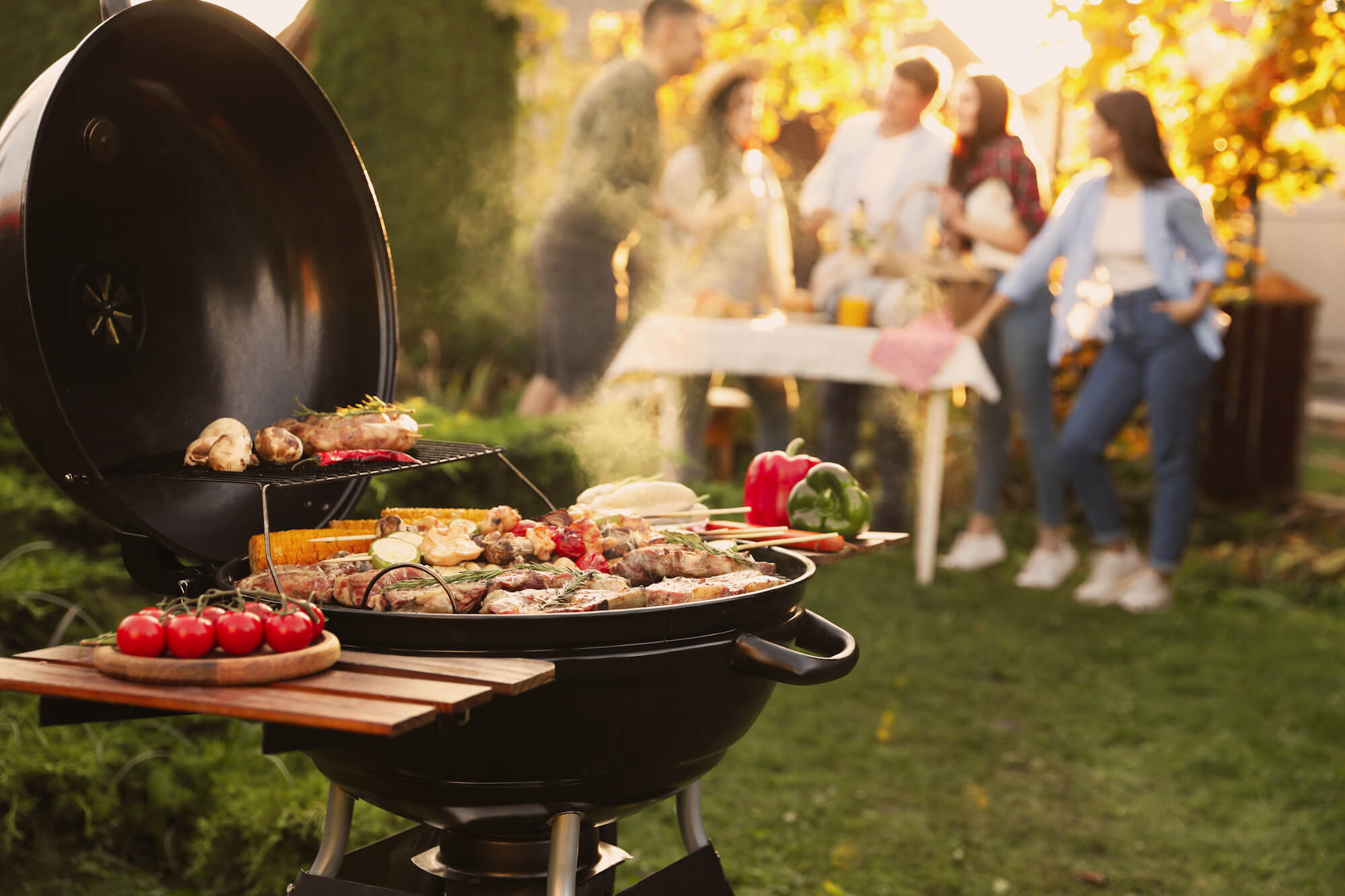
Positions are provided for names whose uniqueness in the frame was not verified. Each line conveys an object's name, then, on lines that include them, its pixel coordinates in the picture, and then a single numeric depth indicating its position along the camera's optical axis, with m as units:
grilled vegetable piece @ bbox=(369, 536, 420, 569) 1.85
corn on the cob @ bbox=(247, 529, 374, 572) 1.89
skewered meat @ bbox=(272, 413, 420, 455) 1.92
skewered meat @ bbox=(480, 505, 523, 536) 2.13
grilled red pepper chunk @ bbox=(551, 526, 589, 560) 2.08
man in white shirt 6.31
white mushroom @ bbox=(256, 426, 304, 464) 1.87
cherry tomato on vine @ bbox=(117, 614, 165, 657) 1.42
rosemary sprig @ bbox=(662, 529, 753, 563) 2.07
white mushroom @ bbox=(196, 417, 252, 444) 1.84
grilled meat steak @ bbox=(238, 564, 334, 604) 1.75
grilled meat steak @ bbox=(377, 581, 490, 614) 1.69
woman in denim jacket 5.84
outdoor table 5.97
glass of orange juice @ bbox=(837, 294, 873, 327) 6.18
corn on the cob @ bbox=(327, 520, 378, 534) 2.07
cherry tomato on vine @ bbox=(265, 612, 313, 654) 1.45
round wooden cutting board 1.40
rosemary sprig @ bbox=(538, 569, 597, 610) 1.71
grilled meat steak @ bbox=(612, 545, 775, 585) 1.97
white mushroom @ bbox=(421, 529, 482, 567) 1.91
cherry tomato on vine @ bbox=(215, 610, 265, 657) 1.43
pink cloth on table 5.82
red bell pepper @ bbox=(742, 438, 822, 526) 2.60
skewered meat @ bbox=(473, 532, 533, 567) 1.99
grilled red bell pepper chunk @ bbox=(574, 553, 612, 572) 2.01
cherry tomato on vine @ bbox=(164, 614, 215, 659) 1.42
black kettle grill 1.60
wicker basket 6.25
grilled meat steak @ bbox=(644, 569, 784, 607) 1.75
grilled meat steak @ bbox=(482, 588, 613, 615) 1.68
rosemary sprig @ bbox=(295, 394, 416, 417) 1.99
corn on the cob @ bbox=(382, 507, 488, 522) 2.19
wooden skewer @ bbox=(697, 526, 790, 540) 2.36
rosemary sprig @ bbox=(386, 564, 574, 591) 1.73
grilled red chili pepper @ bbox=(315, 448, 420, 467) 1.85
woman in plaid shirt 6.31
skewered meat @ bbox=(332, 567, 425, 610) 1.73
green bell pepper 2.45
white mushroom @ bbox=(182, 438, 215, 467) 1.79
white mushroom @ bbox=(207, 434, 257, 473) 1.77
